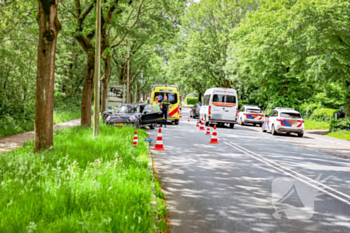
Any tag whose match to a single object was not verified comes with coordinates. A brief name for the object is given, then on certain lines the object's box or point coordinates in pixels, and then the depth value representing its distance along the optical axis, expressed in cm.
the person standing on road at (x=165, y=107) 2383
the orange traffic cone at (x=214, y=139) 1447
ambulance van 2516
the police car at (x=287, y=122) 1953
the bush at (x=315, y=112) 2733
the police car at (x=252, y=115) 2819
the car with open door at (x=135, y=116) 1862
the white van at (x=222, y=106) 2311
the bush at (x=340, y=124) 2058
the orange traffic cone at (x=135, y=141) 1128
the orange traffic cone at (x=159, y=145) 1213
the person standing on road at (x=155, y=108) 2040
